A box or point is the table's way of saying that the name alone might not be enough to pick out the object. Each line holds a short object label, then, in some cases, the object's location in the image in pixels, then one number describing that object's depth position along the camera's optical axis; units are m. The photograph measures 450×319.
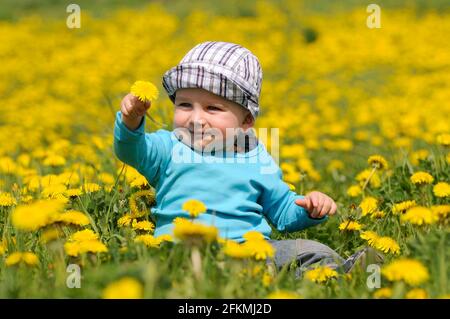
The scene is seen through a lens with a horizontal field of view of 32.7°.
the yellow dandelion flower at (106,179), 3.60
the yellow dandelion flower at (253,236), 2.32
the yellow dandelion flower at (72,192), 2.97
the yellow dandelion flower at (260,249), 2.18
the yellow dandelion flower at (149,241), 2.38
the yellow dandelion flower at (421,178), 3.20
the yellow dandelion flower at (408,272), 1.99
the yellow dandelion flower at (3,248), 2.51
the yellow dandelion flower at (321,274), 2.30
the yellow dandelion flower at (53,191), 2.99
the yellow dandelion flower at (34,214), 2.09
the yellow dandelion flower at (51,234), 2.27
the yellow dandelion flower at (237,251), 2.15
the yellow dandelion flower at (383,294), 2.04
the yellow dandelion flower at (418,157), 3.88
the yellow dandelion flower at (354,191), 3.59
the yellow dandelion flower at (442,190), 2.97
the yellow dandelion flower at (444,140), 3.57
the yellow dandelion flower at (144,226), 2.73
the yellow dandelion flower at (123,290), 1.75
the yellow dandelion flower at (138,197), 3.03
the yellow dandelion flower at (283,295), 1.97
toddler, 2.69
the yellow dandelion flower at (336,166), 4.63
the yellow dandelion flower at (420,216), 2.39
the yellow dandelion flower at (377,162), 3.50
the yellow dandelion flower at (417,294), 1.99
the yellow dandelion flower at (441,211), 2.42
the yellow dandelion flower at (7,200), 2.92
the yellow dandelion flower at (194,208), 2.35
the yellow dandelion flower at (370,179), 3.66
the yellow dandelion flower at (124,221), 2.86
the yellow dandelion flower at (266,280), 2.14
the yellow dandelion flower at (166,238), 2.30
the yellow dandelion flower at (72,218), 2.35
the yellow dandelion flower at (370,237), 2.65
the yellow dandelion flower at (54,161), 3.79
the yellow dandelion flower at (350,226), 2.96
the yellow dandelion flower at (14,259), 2.20
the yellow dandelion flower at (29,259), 2.23
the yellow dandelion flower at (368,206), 3.14
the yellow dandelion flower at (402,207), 2.94
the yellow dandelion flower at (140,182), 3.13
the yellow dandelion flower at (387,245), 2.55
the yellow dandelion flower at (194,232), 2.13
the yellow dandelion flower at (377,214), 3.12
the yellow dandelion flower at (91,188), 3.20
